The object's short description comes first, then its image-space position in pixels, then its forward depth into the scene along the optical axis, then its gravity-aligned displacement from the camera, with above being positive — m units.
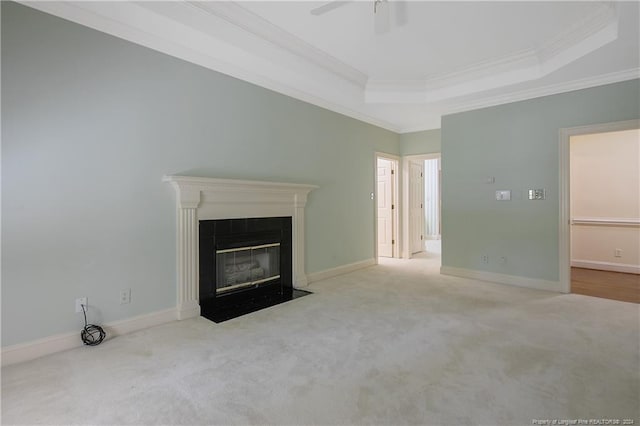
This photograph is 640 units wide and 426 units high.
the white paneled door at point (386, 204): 6.56 +0.08
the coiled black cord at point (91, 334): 2.57 -1.00
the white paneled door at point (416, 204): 6.75 +0.08
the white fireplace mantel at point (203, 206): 3.13 +0.03
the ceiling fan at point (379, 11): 2.25 +1.38
